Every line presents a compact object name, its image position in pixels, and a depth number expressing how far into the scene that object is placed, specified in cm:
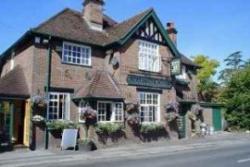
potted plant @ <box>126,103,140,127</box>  1306
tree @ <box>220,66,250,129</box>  2008
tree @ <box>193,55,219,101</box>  2686
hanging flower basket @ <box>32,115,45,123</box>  1124
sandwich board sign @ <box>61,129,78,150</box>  1144
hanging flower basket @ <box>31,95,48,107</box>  1130
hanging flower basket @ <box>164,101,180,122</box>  1459
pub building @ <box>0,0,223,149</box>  1176
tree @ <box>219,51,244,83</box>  3295
